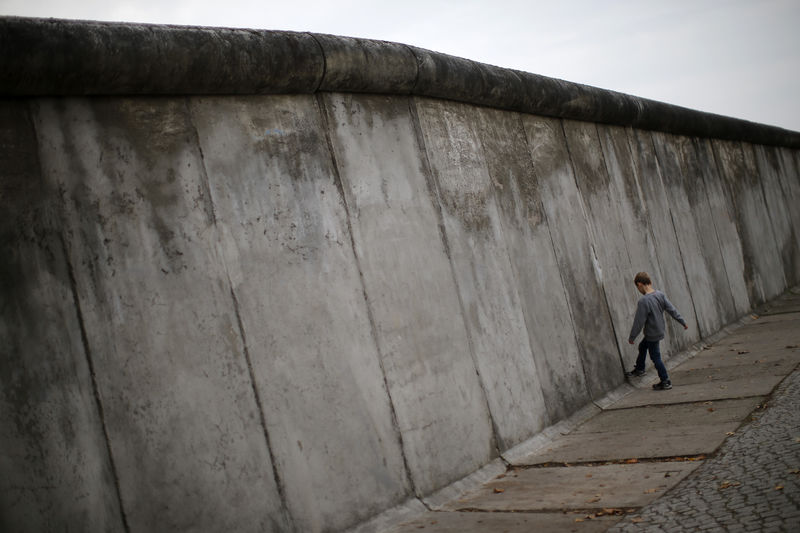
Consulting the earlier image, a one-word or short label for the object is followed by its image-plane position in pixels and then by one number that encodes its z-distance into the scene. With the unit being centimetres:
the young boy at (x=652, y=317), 851
